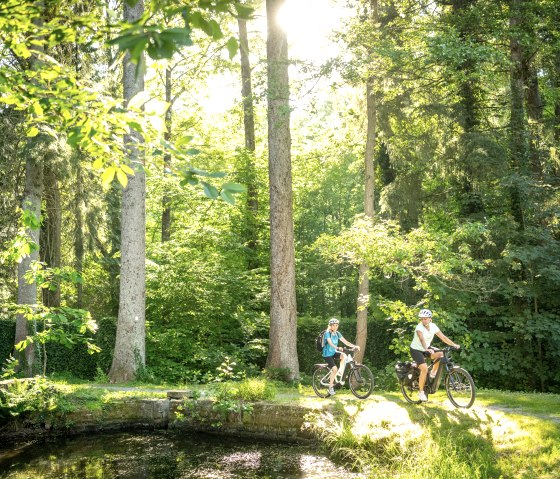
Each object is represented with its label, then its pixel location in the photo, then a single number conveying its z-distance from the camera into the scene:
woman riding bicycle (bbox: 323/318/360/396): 11.72
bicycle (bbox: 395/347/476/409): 9.77
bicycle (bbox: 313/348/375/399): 11.38
